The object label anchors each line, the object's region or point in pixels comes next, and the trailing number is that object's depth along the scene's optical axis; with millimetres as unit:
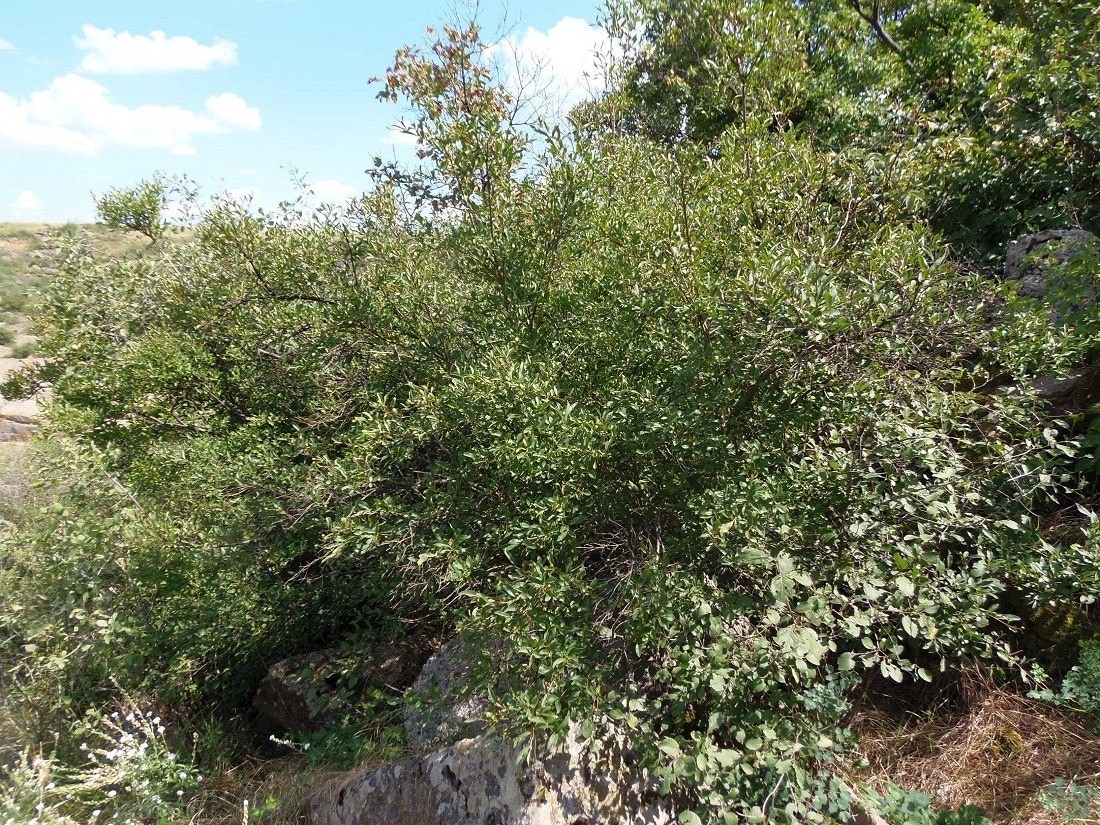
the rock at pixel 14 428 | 13148
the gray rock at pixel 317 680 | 4715
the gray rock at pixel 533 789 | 2791
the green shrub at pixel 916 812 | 2754
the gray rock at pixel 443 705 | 3408
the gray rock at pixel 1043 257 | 3998
